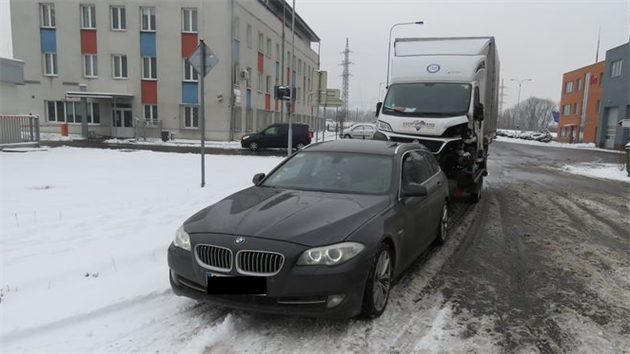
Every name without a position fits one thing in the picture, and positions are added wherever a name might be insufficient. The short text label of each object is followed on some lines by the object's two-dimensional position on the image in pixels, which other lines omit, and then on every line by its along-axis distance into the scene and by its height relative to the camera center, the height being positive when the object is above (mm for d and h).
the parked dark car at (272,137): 26078 -1282
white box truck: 9406 +374
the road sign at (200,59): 9617 +1082
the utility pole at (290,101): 17056 +536
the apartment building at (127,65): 32469 +3138
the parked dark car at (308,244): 3631 -1053
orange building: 53094 +2480
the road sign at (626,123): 23325 +118
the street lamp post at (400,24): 36825 +7513
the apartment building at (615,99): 41719 +2423
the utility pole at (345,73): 77250 +7084
